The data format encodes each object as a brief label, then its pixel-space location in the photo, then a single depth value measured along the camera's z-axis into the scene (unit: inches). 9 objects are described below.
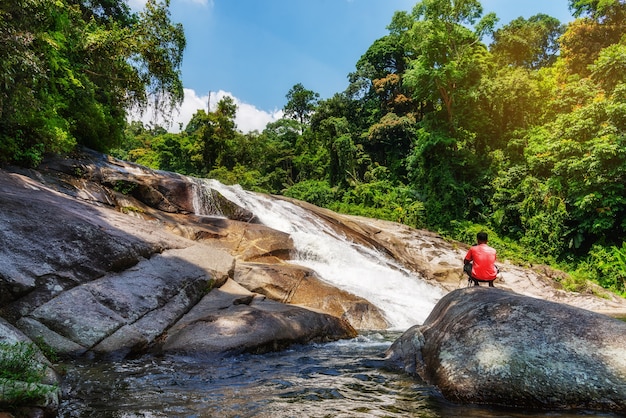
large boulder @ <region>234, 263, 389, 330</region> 382.0
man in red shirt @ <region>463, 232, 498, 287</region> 275.9
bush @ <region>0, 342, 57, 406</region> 124.2
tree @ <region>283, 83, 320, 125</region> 2149.4
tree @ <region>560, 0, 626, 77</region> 1093.8
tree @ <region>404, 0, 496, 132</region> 1037.2
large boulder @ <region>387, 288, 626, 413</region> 142.9
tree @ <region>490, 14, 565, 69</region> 1386.6
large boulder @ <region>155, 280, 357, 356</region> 241.6
